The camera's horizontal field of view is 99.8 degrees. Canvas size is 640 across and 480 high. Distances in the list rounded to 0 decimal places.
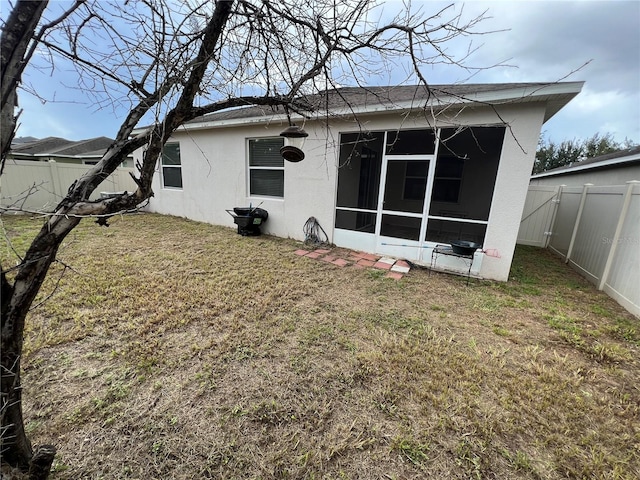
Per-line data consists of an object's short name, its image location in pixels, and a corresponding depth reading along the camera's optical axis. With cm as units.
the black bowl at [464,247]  437
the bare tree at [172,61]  124
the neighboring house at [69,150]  1648
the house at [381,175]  429
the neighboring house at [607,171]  661
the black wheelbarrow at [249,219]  688
